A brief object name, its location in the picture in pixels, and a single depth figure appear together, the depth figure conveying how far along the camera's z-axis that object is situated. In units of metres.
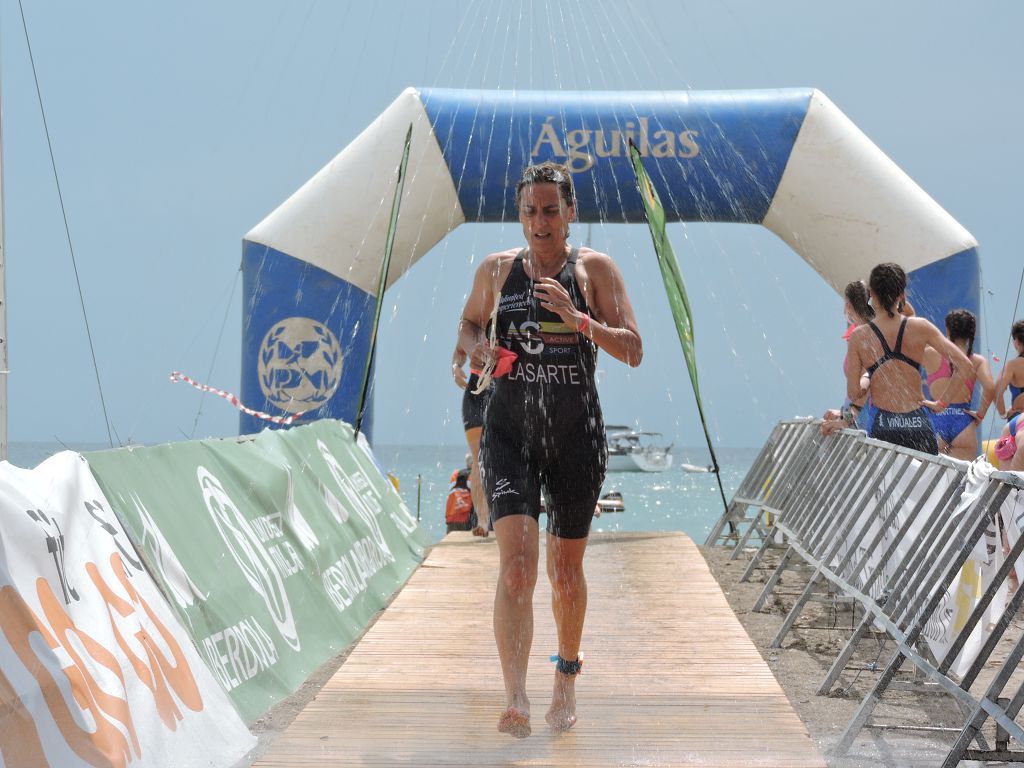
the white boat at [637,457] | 88.94
